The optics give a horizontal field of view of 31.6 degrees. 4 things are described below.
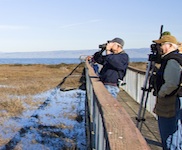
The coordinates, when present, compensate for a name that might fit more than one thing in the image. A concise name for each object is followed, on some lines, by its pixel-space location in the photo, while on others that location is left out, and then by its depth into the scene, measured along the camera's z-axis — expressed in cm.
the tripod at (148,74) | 423
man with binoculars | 502
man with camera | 340
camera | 384
